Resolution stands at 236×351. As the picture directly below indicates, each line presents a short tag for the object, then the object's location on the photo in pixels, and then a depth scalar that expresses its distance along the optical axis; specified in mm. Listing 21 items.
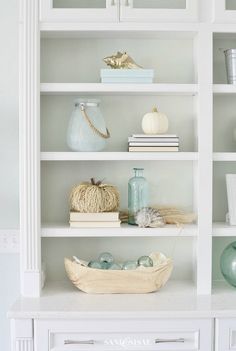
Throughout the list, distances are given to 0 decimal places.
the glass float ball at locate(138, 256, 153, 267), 2258
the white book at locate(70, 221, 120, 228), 2232
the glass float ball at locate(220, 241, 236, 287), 2254
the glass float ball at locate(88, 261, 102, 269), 2236
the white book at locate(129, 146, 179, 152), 2248
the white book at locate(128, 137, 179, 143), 2252
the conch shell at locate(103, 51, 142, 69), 2249
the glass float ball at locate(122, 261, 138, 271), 2244
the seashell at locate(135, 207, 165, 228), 2250
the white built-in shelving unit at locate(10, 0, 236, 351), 2168
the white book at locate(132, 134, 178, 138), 2258
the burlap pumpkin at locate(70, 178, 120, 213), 2242
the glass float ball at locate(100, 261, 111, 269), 2240
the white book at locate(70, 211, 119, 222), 2240
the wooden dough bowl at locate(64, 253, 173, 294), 2182
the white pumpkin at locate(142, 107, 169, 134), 2270
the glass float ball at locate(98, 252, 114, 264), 2303
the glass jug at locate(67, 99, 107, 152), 2252
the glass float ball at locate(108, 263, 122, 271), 2230
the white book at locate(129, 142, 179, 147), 2250
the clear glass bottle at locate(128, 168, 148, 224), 2361
